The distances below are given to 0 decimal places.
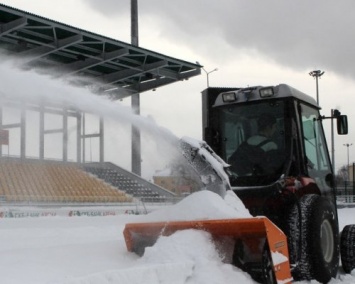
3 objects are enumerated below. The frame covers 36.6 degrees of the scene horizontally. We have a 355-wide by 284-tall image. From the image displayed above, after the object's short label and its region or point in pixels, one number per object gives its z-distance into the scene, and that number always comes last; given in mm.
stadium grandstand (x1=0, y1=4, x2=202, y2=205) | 16203
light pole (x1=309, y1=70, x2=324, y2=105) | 50781
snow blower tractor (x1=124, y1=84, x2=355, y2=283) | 5281
